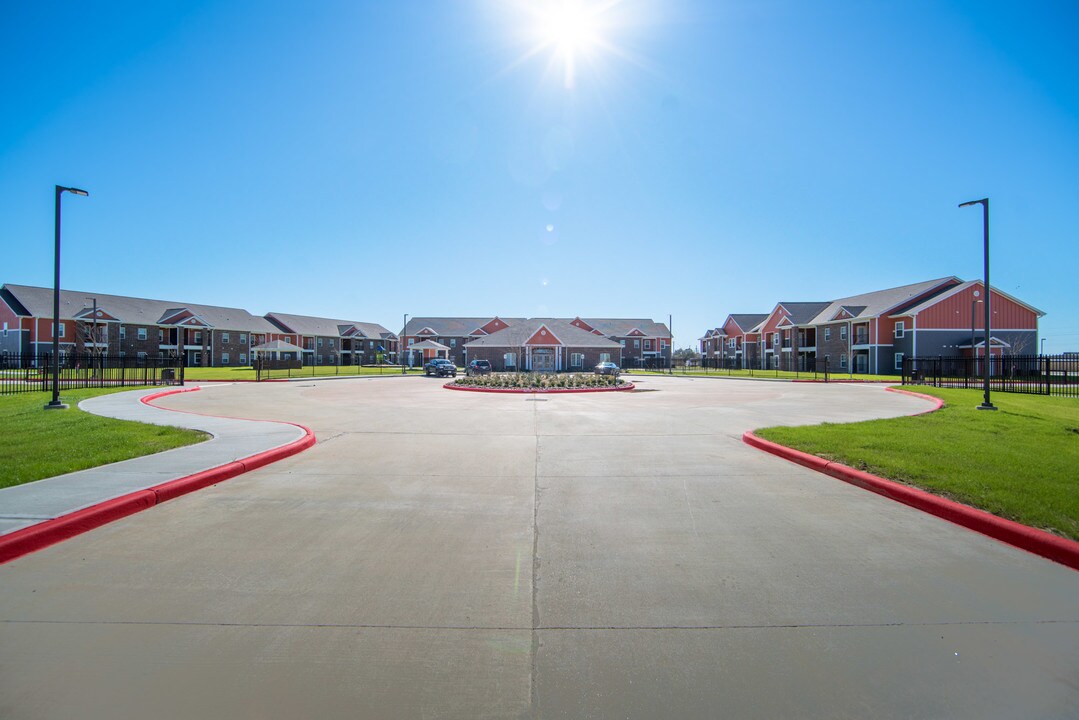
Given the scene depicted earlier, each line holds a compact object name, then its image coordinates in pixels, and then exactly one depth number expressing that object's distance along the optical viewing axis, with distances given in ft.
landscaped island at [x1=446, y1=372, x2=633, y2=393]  90.74
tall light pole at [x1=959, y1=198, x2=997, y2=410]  53.98
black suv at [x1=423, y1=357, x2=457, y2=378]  155.94
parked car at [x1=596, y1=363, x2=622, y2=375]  178.19
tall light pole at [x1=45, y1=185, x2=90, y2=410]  50.31
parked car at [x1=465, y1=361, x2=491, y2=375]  163.02
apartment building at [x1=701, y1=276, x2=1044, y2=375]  163.63
